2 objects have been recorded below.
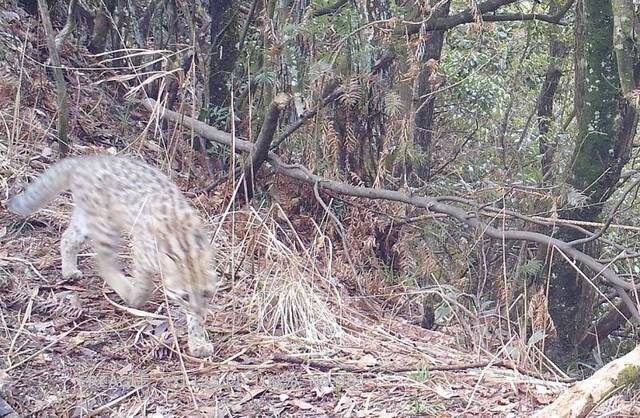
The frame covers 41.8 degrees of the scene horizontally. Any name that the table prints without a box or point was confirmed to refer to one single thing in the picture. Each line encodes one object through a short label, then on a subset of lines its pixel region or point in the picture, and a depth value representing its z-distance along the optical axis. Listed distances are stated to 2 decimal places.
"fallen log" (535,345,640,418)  3.20
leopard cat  4.61
